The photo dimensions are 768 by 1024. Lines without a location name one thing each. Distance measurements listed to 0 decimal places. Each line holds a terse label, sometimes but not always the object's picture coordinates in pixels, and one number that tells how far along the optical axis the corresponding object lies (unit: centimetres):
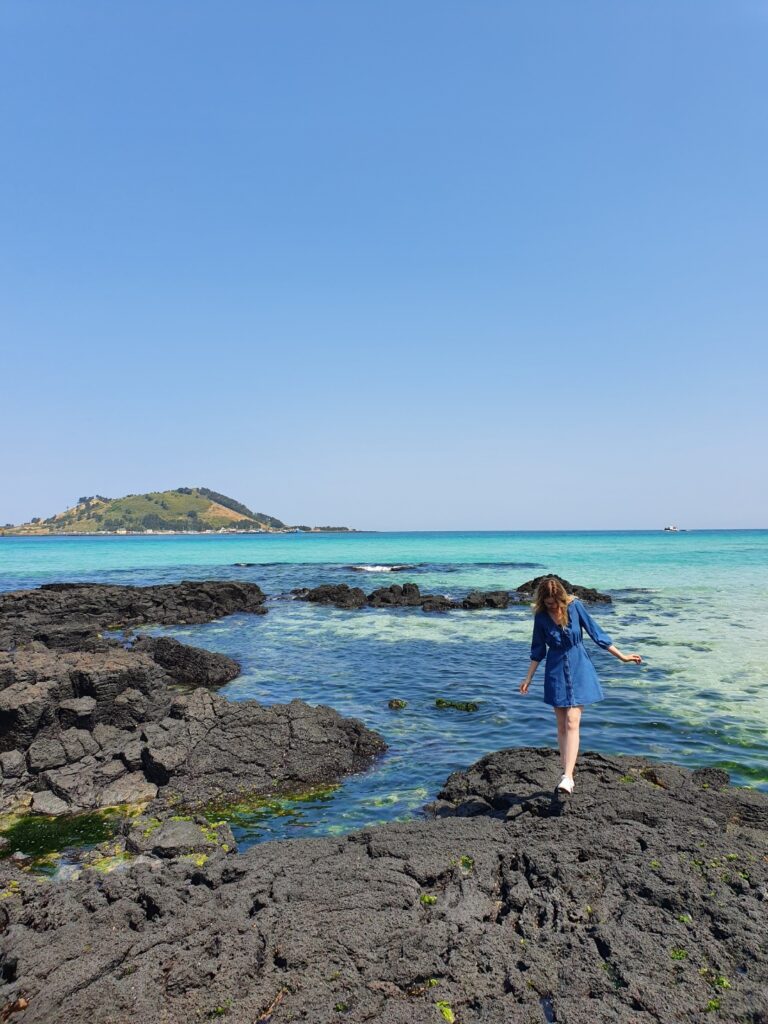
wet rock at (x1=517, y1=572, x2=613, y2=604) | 3794
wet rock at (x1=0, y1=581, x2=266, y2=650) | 2552
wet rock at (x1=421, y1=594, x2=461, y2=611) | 3509
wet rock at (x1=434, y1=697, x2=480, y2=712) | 1429
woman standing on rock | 795
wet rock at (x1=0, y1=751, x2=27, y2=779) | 1033
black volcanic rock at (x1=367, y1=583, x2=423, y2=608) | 3741
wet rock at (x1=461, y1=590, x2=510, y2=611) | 3609
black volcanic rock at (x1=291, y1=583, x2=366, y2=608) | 3772
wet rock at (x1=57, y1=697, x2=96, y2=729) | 1162
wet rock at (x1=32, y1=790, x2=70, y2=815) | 923
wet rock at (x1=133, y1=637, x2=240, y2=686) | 1748
